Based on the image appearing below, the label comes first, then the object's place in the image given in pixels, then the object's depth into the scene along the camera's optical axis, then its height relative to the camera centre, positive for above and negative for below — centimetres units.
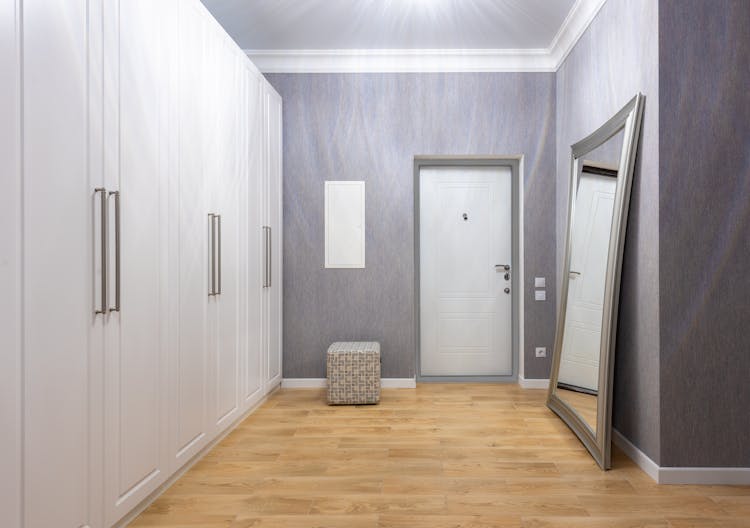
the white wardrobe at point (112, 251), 159 +2
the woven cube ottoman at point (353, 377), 419 -90
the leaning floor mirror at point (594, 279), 291 -12
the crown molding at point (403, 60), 463 +167
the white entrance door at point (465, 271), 491 -11
